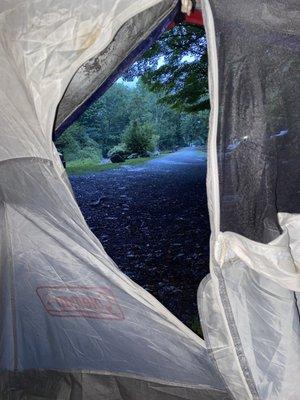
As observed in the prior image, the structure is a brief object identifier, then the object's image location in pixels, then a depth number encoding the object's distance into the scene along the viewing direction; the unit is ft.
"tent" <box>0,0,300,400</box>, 3.54
